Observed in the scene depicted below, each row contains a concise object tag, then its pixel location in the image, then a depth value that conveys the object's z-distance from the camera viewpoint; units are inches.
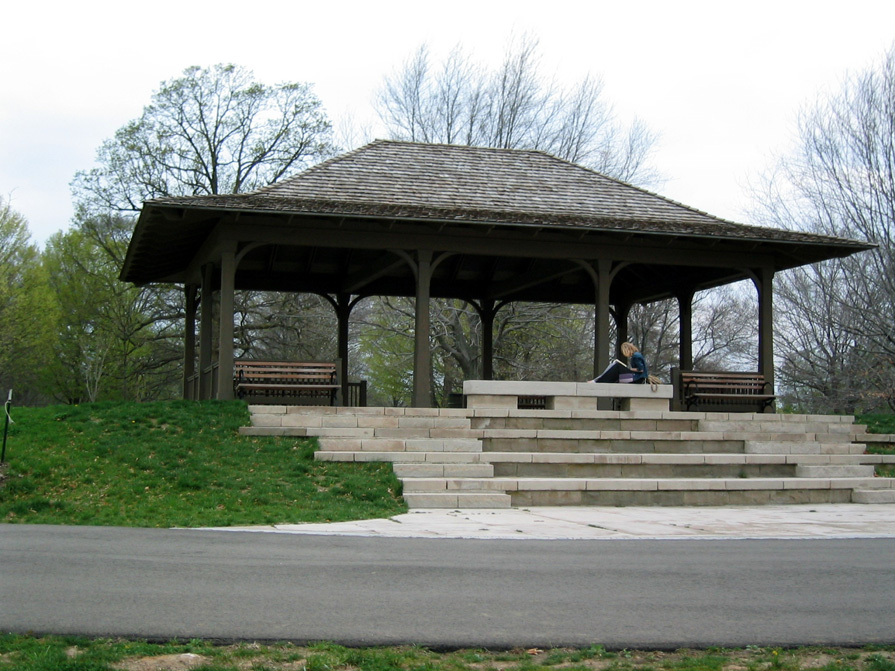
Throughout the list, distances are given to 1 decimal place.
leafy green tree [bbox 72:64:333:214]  1491.1
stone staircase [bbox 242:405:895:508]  540.7
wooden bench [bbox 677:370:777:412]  764.6
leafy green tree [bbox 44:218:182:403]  1578.5
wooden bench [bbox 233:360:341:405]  680.4
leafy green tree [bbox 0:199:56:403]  1565.0
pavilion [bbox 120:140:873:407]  700.7
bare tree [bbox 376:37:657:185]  1626.5
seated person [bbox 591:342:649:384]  706.2
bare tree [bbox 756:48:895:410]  1130.0
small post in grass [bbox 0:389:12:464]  506.0
